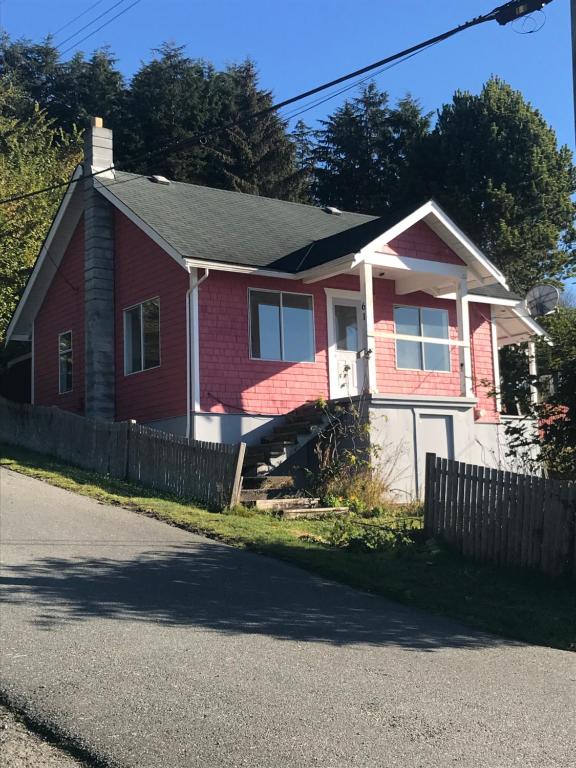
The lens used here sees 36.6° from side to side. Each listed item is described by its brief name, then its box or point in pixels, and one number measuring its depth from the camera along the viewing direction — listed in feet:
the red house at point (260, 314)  57.31
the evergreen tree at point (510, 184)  123.85
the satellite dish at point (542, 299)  47.57
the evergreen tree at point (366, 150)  150.20
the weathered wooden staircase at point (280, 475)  46.34
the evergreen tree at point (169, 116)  144.36
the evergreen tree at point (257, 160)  146.10
